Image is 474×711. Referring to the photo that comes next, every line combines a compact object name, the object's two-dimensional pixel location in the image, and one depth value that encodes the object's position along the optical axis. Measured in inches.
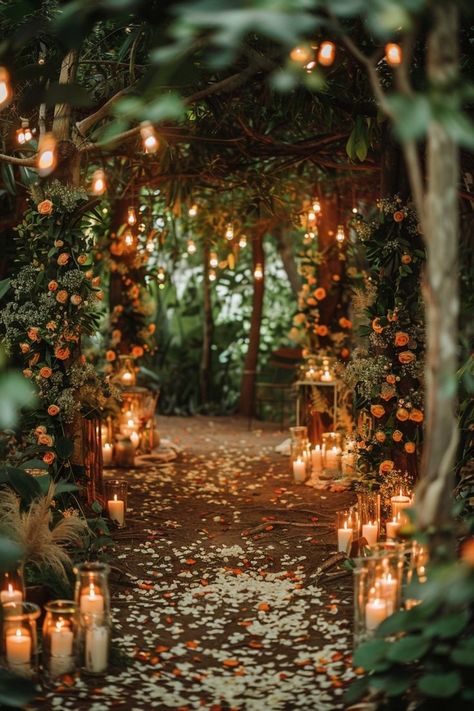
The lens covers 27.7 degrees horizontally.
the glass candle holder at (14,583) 143.9
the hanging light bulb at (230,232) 330.3
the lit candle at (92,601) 146.0
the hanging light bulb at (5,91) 158.2
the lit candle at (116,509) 227.5
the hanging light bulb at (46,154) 191.3
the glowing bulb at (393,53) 164.4
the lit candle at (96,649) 142.0
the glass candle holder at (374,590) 145.2
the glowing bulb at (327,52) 166.4
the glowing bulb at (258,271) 386.6
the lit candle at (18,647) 137.2
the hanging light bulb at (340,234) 314.0
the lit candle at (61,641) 140.6
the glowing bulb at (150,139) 205.3
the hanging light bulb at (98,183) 199.2
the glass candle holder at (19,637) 137.3
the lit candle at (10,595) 142.3
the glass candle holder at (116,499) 227.5
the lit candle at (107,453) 308.3
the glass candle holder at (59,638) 140.9
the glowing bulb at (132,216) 299.4
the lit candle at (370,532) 198.8
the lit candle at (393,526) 196.8
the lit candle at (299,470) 288.2
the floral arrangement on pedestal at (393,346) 229.3
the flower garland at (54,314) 211.0
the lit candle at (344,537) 199.5
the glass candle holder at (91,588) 147.0
